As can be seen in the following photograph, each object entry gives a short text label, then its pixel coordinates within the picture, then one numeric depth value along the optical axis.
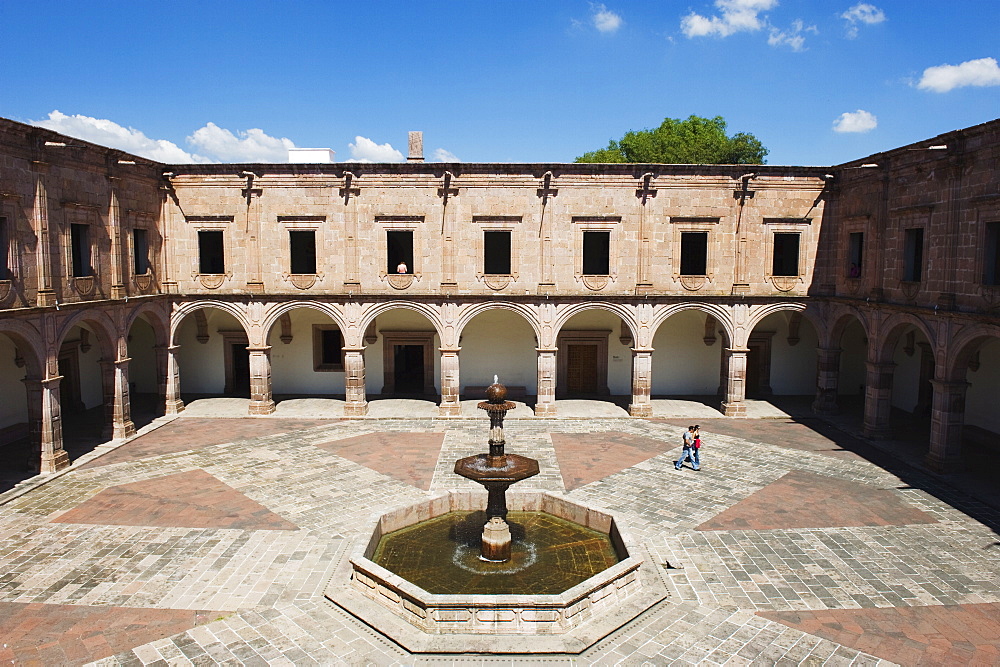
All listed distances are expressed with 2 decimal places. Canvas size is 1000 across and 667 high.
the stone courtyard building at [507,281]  19.23
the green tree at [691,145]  40.50
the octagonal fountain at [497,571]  9.16
